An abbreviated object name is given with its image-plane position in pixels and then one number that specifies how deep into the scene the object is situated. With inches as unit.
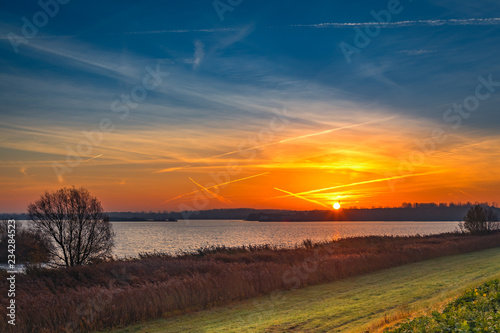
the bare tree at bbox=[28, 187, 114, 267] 1485.0
